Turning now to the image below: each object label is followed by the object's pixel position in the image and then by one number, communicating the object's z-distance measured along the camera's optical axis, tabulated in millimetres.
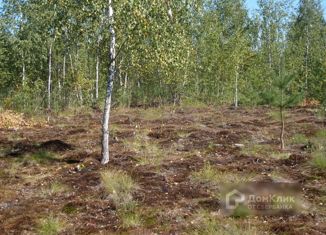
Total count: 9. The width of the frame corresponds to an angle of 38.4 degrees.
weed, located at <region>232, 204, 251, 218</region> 10172
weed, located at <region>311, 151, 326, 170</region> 14039
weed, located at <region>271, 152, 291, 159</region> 16331
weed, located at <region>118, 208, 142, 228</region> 10055
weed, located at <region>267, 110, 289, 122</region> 28812
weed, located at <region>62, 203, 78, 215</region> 11150
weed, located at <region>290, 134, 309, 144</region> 19703
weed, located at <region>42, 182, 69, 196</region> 13047
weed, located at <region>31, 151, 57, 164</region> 17328
